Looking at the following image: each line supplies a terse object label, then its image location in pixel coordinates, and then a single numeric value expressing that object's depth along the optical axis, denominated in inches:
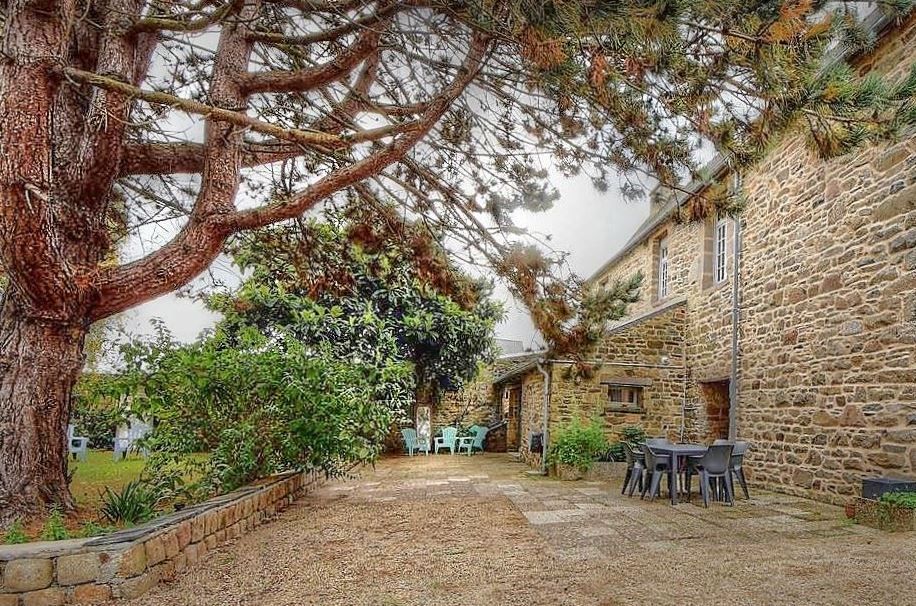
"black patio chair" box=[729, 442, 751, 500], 275.6
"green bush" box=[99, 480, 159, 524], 185.0
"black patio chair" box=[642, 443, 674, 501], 277.1
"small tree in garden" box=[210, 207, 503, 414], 266.5
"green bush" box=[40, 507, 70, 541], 147.6
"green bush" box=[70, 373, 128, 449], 205.2
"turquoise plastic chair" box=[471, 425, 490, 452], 604.7
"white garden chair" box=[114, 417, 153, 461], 445.0
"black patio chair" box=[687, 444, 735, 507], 259.6
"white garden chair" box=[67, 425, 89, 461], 443.5
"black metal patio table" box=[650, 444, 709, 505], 268.5
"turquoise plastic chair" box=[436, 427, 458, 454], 590.6
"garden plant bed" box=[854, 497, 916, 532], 200.4
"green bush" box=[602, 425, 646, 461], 385.4
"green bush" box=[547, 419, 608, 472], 369.7
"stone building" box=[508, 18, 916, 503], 241.1
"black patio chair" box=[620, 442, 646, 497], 291.6
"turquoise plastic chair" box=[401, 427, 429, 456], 564.4
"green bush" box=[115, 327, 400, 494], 216.1
